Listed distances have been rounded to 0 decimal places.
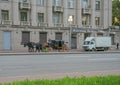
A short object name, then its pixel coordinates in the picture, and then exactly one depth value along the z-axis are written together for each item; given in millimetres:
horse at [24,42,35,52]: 46156
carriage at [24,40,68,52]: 46406
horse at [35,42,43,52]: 44812
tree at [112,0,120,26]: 79812
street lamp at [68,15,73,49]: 58744
